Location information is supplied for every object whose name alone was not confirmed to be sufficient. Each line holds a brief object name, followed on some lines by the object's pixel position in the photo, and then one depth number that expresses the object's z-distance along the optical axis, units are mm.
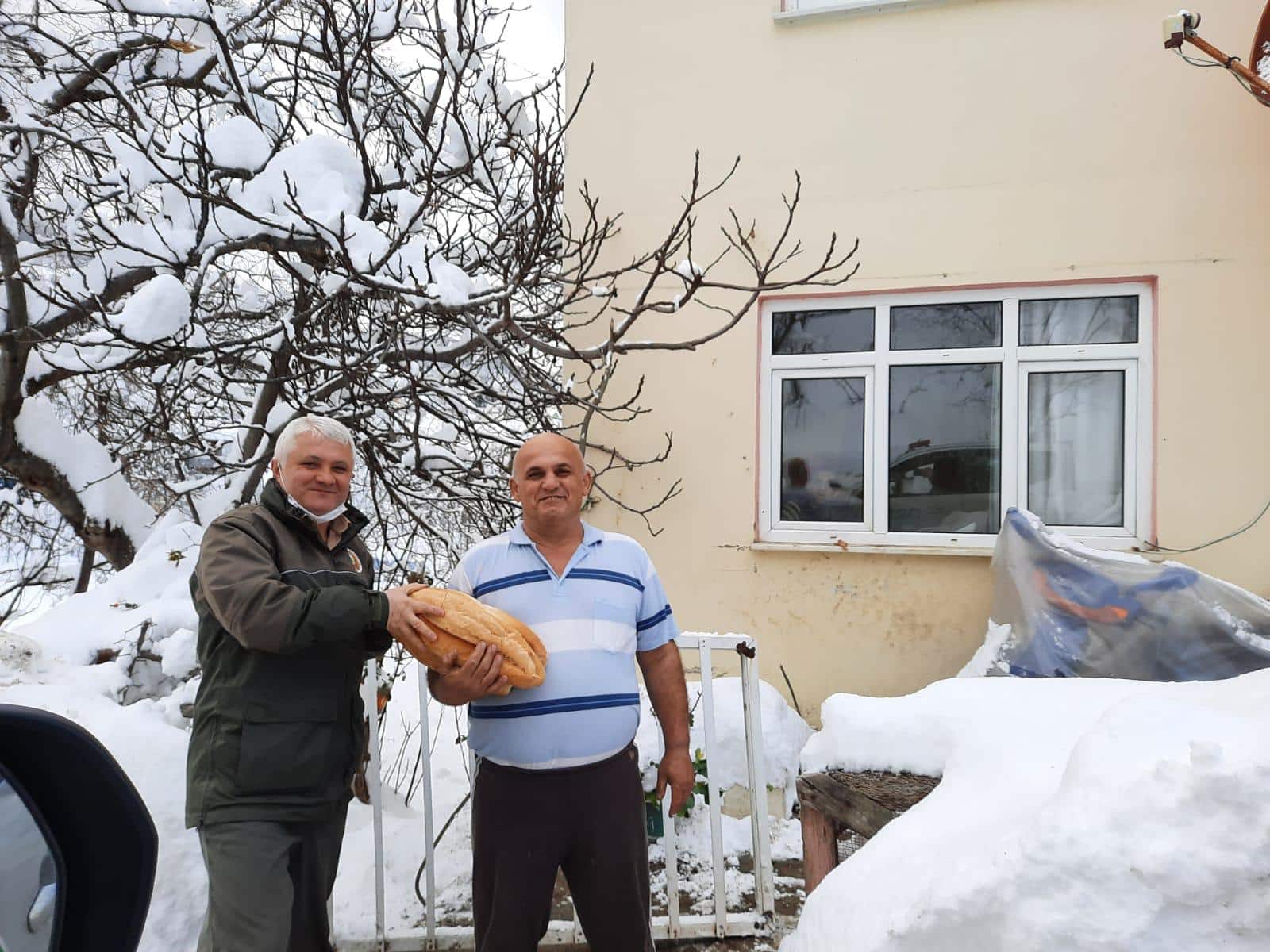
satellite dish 3592
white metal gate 2801
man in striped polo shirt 2025
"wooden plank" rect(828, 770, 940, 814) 1841
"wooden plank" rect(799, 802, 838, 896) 2205
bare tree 3432
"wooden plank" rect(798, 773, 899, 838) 1854
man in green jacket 1785
